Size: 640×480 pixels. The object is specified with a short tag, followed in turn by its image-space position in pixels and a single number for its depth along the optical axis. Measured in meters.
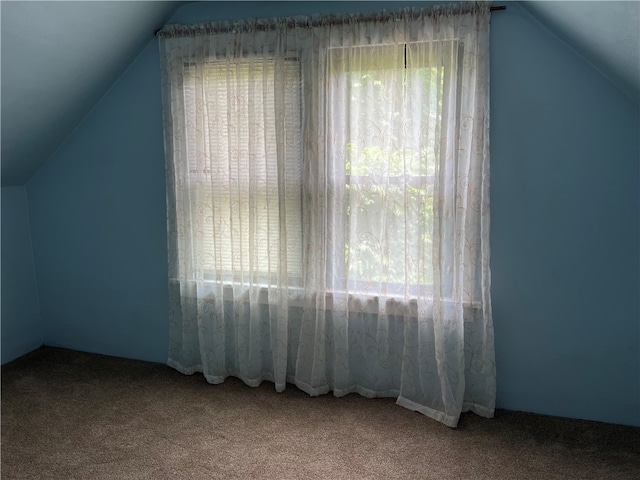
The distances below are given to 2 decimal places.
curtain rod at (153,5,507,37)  2.49
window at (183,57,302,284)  2.87
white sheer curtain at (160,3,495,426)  2.61
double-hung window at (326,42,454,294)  2.62
